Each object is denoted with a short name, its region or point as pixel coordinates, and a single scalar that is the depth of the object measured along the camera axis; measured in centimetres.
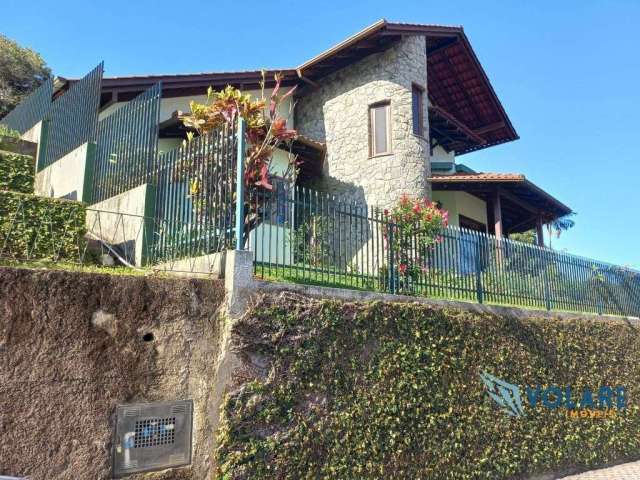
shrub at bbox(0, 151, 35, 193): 845
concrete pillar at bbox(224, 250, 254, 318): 504
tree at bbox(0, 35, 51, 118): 2353
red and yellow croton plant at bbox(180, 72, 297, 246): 594
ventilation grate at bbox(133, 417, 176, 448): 431
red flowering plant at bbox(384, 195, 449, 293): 719
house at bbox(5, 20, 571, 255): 1262
